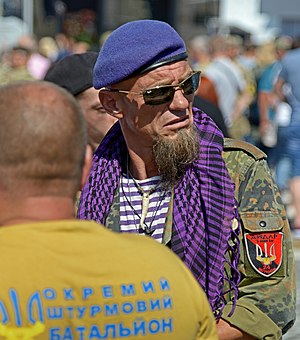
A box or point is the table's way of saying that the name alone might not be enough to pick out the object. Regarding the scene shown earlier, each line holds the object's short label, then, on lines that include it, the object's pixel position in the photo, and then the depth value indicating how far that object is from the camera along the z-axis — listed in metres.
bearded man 5.98
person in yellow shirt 3.87
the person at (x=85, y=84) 8.12
